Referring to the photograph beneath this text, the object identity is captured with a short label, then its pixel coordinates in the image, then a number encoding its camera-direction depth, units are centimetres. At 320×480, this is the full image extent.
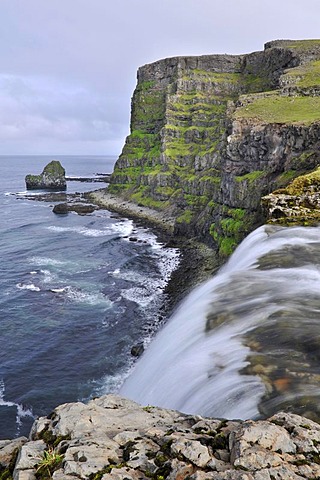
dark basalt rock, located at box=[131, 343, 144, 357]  3766
